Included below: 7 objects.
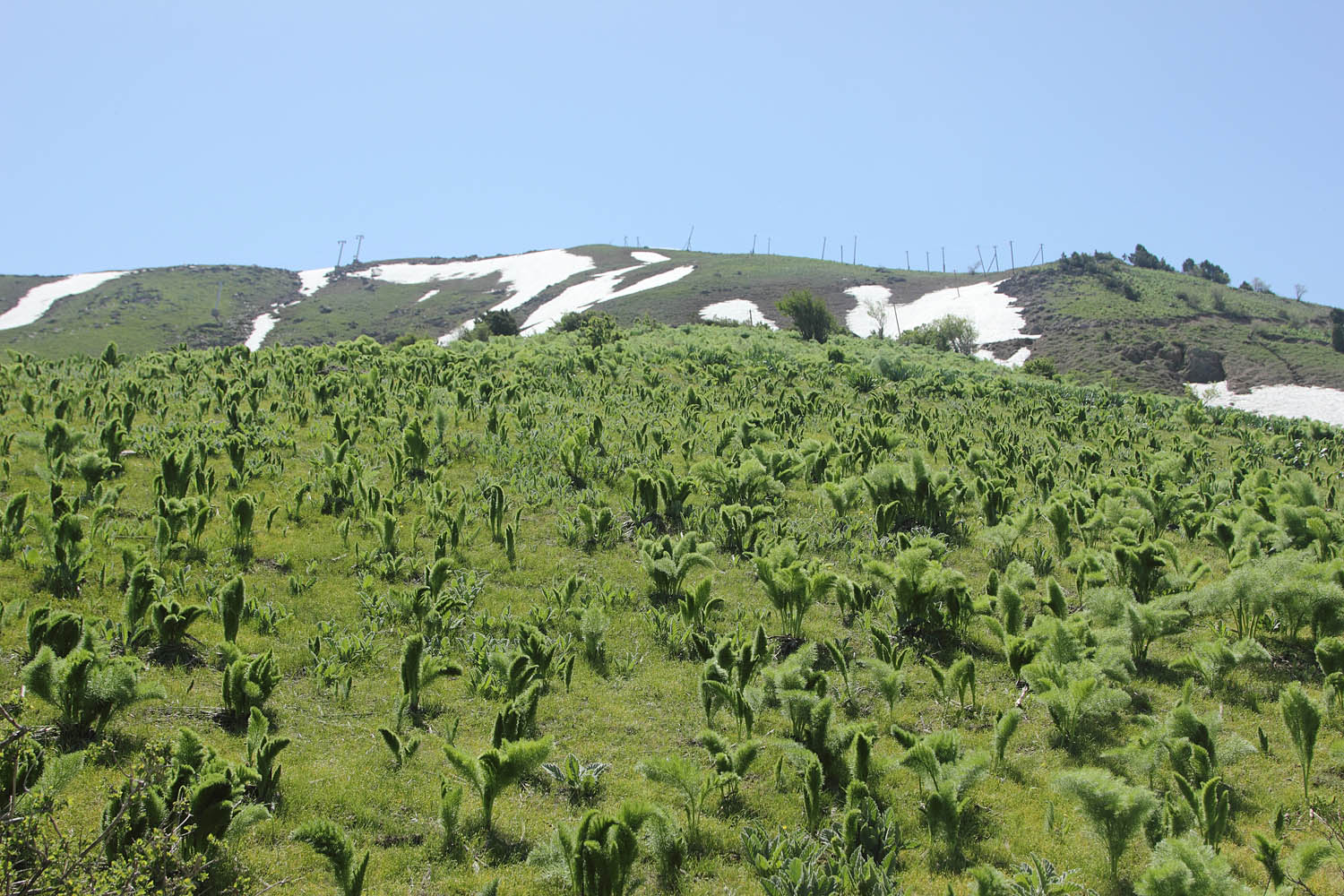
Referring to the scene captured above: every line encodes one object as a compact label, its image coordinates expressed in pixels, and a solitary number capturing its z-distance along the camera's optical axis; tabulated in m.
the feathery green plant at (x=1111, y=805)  4.40
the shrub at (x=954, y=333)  56.25
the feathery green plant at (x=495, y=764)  4.78
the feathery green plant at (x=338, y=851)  3.97
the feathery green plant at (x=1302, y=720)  5.20
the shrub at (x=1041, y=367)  35.44
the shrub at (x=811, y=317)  40.62
